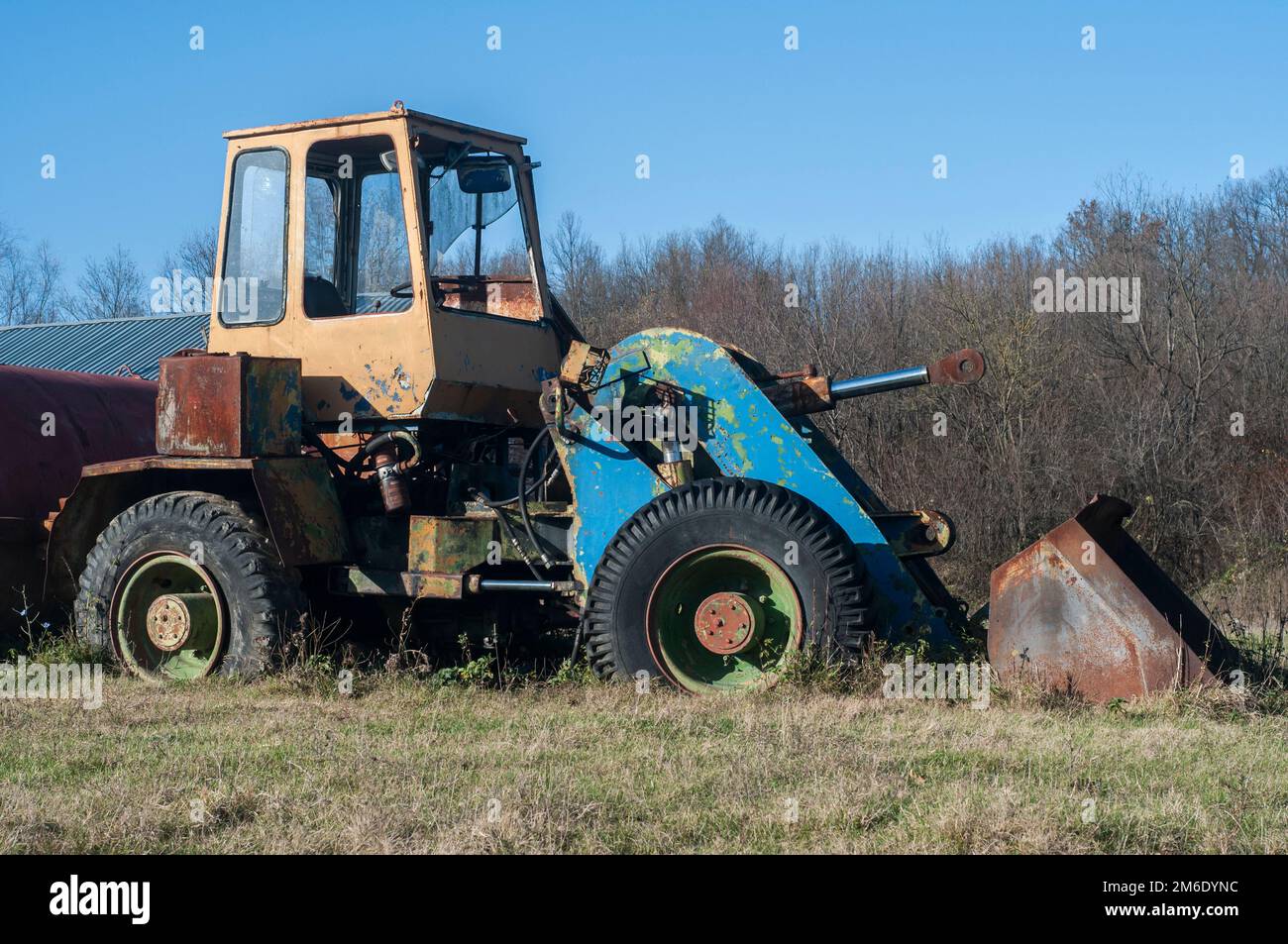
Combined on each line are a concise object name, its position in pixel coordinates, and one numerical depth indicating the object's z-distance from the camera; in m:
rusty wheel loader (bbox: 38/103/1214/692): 6.92
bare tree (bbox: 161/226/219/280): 38.54
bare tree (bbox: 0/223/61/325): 52.50
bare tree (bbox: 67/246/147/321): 51.28
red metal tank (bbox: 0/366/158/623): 8.81
